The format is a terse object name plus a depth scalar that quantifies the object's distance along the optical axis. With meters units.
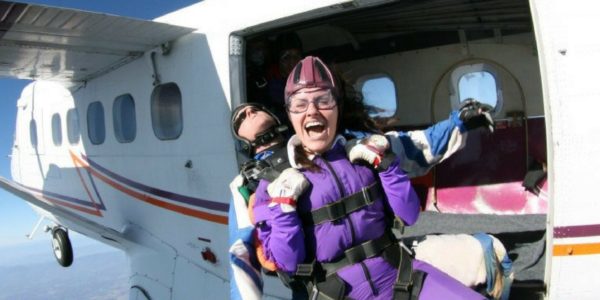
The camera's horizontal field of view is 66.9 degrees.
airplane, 2.63
